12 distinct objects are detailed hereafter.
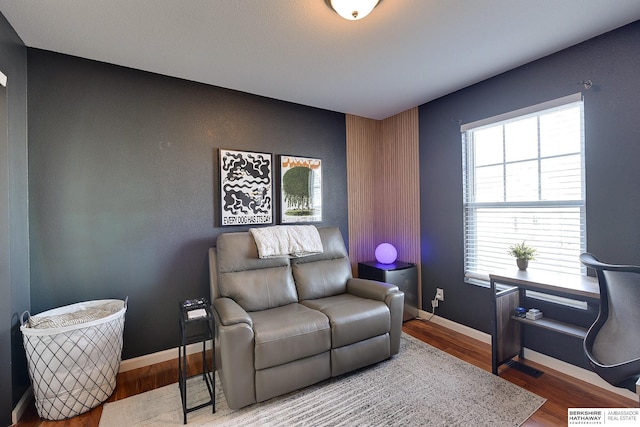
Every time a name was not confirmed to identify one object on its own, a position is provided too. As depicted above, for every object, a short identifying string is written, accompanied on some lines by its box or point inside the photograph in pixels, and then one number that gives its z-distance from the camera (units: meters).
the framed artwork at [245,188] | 2.80
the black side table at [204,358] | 1.81
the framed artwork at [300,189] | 3.14
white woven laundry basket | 1.75
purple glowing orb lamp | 3.42
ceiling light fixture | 1.59
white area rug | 1.76
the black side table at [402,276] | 3.18
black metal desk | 2.00
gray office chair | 1.26
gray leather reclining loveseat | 1.84
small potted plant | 2.32
